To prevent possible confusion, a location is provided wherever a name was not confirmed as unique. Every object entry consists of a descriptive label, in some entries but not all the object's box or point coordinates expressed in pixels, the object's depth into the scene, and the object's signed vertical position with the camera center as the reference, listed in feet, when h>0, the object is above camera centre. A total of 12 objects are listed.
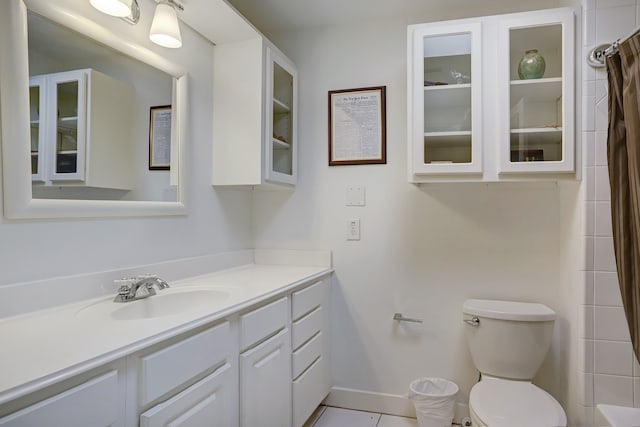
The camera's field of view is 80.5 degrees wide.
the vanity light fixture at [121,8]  4.31 +2.41
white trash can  6.60 -3.38
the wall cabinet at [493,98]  5.72 +1.89
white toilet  5.18 -2.17
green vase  5.89 +2.35
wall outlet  7.71 -0.30
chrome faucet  4.62 -0.95
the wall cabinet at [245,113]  6.69 +1.82
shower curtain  3.93 +0.54
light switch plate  7.68 +0.37
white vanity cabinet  2.66 -1.61
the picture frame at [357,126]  7.59 +1.80
